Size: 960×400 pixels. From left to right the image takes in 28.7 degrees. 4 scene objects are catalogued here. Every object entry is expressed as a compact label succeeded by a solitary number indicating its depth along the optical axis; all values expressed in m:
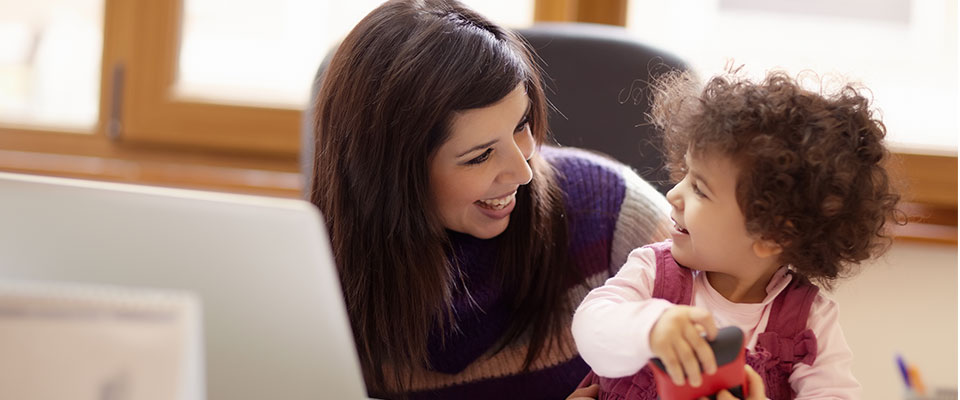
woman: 1.93
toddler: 1.72
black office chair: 2.26
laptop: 1.52
